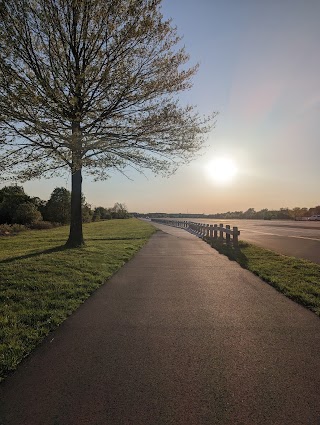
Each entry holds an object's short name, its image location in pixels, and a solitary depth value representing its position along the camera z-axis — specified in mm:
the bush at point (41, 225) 43638
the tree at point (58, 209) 54156
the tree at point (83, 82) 10687
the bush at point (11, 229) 33609
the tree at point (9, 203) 44219
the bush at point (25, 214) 42594
